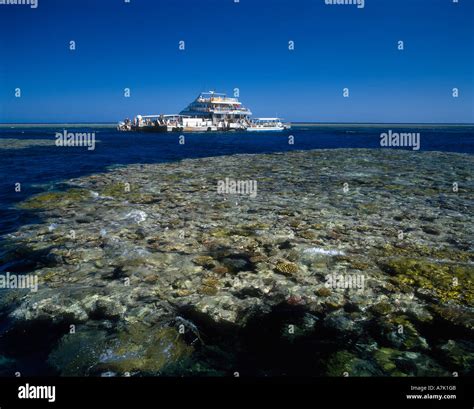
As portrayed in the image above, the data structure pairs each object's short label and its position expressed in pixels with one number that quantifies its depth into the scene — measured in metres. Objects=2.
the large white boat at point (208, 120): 107.83
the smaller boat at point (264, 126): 122.59
